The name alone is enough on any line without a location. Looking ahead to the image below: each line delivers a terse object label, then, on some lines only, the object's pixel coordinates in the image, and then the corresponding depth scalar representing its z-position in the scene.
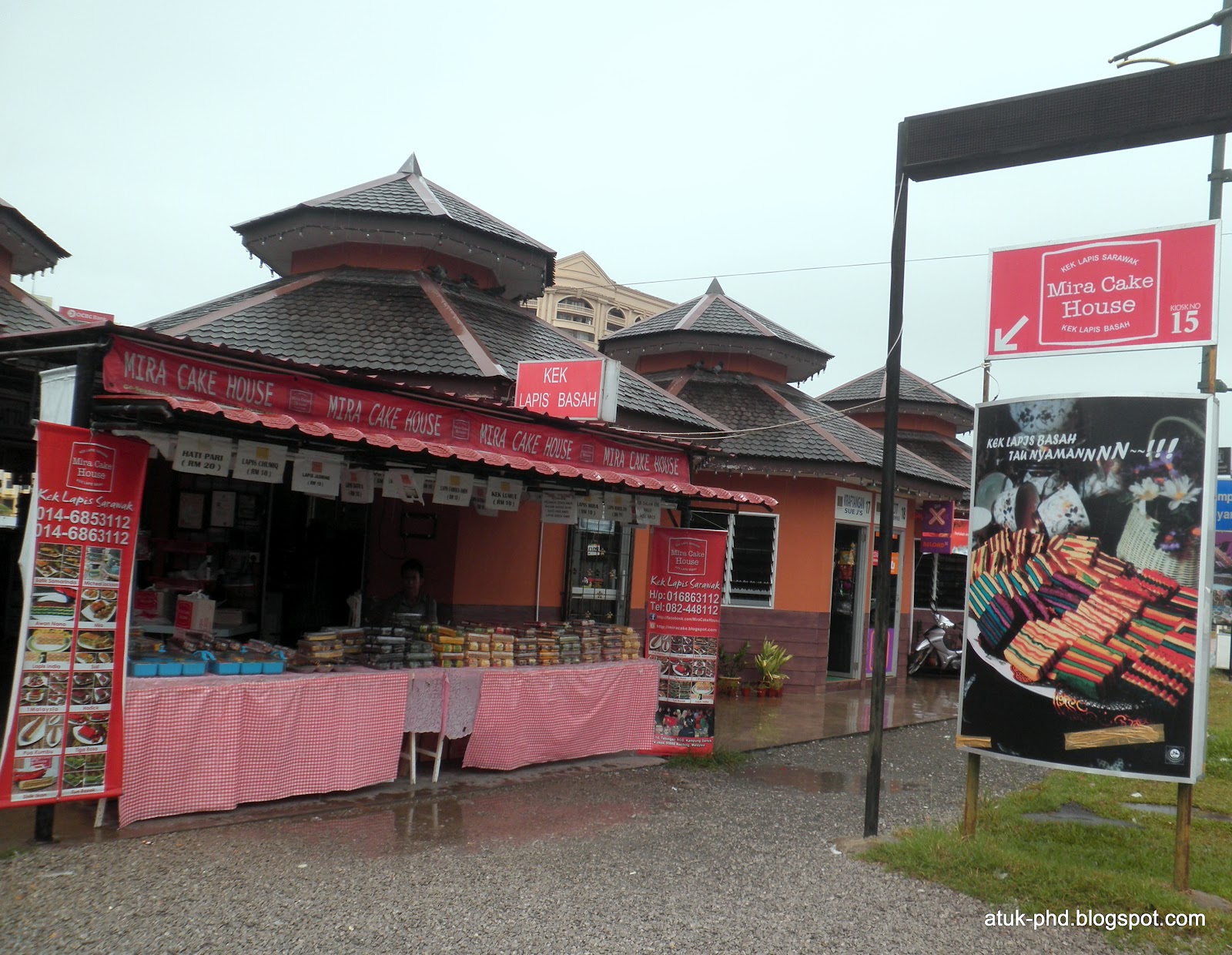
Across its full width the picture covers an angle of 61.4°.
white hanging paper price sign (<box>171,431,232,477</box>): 6.35
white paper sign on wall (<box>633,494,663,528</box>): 9.84
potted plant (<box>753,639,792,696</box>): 14.18
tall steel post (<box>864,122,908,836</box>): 6.92
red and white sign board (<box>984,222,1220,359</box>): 5.96
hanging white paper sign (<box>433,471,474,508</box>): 8.15
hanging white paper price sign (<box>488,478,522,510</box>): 8.82
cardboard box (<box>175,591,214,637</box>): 7.92
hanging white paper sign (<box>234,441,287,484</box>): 6.72
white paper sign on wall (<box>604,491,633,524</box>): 9.76
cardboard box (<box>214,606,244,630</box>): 9.95
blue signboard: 15.05
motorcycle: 17.84
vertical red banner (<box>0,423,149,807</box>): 5.66
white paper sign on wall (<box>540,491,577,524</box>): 9.44
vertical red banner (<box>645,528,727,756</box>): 9.39
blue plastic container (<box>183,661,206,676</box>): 6.59
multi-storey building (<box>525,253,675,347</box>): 68.69
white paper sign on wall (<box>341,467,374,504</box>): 8.02
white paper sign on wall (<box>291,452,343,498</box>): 7.17
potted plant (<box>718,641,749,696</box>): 14.20
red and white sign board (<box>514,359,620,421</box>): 10.05
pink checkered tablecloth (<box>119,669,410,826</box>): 6.22
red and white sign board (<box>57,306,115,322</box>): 17.00
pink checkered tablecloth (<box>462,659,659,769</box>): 8.12
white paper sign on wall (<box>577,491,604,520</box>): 9.53
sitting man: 9.40
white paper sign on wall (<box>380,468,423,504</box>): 7.97
